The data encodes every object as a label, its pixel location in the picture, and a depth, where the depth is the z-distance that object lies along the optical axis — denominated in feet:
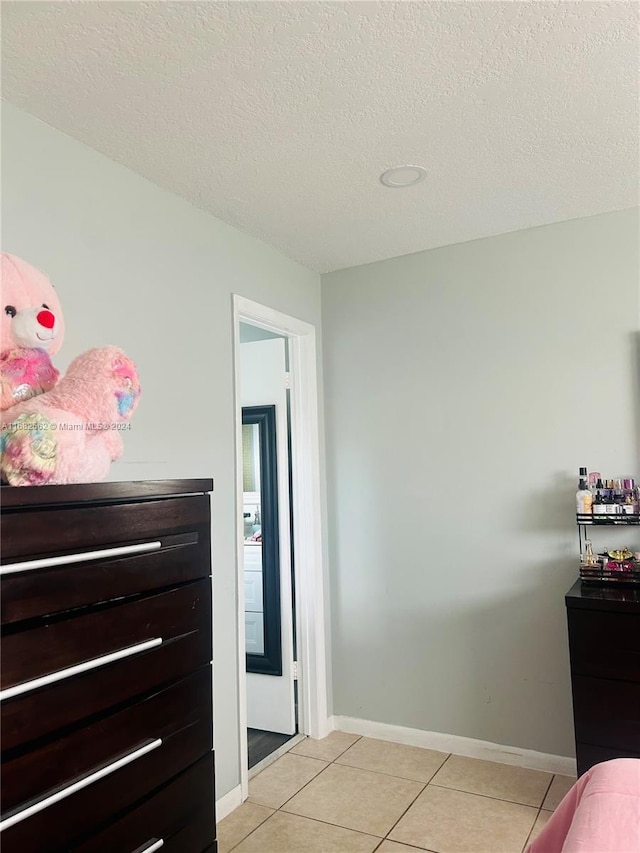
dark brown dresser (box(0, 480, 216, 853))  3.86
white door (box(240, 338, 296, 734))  10.79
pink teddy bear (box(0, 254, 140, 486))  4.38
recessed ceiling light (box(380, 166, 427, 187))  7.73
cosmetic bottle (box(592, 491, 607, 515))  8.60
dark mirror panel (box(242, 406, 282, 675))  11.00
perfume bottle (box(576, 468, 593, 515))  8.73
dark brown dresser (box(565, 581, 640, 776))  7.40
